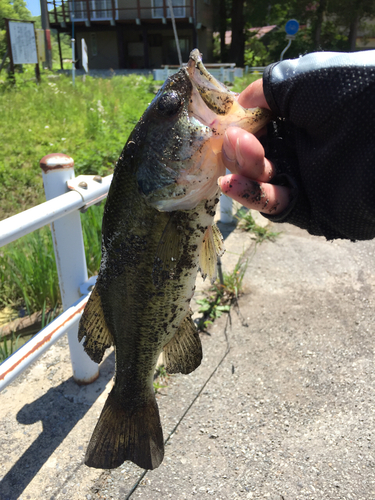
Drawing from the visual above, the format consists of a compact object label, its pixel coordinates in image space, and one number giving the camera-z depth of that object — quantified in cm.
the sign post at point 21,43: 1088
